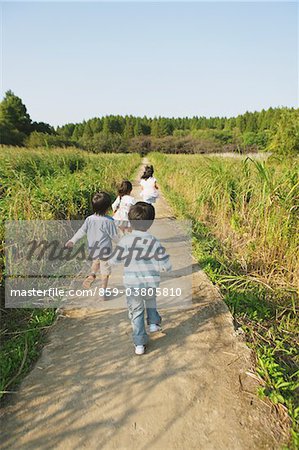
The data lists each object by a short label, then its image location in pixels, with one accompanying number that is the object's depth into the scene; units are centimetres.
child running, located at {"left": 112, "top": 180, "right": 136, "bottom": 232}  433
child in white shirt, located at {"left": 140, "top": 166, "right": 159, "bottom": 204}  552
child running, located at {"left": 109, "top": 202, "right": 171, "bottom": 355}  254
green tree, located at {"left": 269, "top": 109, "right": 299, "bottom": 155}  1604
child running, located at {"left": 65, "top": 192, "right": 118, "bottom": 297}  339
